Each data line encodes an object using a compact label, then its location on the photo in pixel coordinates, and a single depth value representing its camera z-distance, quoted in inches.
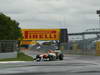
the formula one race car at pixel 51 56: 1520.7
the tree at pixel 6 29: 2014.0
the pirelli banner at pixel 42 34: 2844.5
